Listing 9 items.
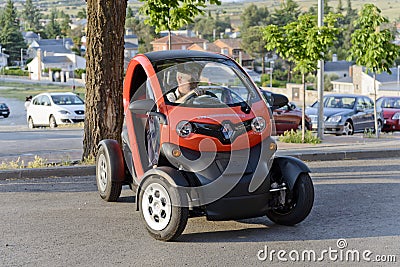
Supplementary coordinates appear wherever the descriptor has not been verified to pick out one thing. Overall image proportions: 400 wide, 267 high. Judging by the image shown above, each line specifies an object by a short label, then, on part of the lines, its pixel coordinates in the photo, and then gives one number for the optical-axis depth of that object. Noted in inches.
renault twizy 294.4
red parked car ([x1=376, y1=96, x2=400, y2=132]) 1075.3
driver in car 322.7
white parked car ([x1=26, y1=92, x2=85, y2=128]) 1060.5
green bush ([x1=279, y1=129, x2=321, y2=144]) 674.2
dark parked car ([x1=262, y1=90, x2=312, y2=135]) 901.2
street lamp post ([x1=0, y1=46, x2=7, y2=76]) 3606.5
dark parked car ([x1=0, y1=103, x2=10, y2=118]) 1772.9
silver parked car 936.9
